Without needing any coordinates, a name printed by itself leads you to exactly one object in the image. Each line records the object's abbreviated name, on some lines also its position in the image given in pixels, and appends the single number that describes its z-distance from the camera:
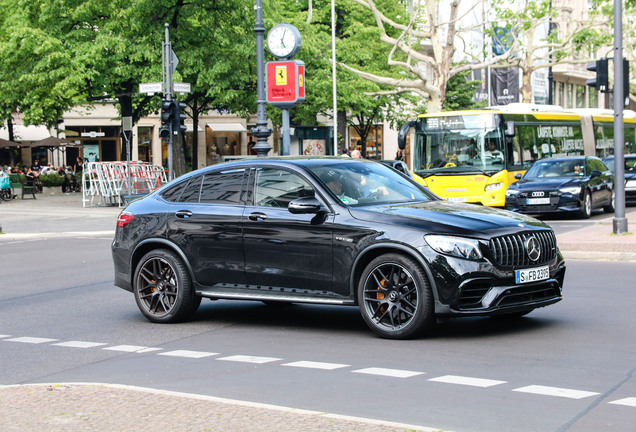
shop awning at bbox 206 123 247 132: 67.12
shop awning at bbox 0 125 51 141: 61.16
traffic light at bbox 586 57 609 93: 18.66
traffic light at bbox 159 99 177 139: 24.27
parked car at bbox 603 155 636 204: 28.91
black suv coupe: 8.17
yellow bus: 26.89
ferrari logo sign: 24.66
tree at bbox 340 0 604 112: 37.53
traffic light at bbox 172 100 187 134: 24.59
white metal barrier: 33.34
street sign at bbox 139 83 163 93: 24.02
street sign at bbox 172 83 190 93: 23.95
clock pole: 23.30
